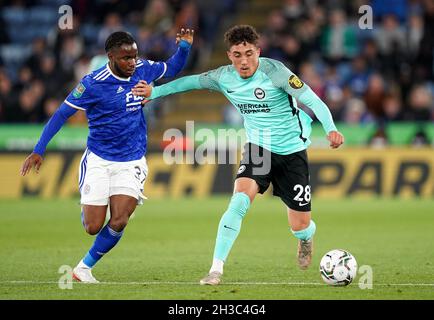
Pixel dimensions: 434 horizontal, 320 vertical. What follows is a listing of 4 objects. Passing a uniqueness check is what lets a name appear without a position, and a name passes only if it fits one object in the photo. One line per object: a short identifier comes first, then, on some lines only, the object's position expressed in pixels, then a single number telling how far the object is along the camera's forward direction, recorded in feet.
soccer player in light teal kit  62.13
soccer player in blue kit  63.41
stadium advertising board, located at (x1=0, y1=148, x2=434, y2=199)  129.59
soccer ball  60.44
